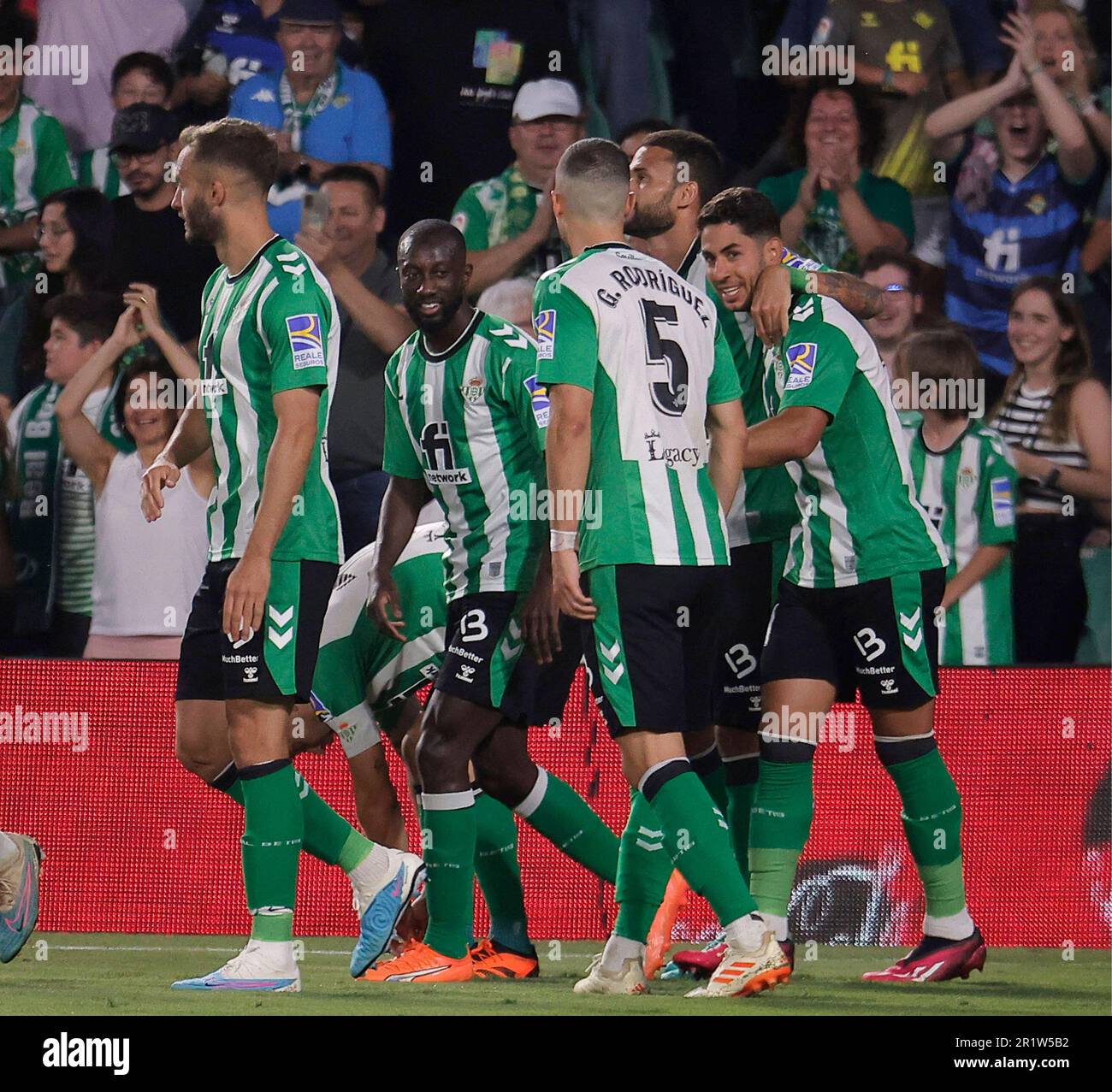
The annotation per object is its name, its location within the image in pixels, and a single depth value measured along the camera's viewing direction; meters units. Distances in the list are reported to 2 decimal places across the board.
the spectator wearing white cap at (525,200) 14.71
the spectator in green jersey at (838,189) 14.87
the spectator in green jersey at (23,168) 14.94
